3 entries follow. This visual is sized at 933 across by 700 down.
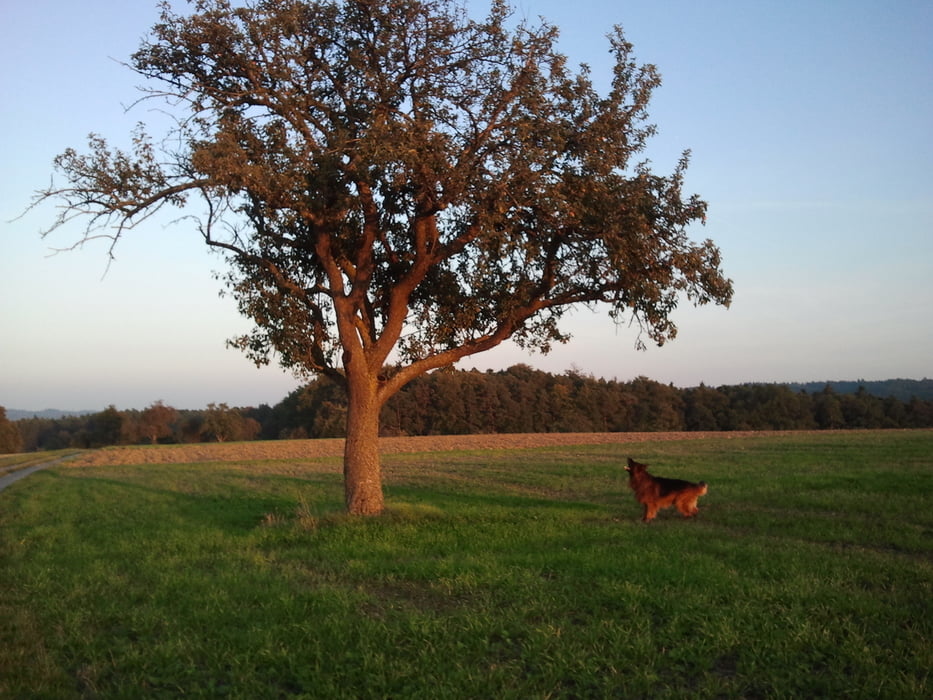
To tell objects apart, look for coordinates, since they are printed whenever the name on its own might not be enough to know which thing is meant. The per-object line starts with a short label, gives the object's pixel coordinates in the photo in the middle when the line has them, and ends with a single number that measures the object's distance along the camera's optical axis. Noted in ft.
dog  43.39
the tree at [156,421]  331.77
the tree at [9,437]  304.85
